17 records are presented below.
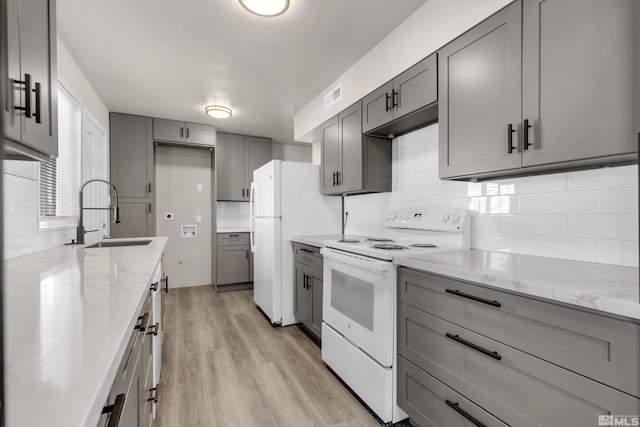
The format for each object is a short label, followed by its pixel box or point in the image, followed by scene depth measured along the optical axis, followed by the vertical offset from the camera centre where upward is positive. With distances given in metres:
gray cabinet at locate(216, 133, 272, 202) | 4.79 +0.80
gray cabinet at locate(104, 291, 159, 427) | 0.68 -0.50
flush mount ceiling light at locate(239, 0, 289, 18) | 1.86 +1.27
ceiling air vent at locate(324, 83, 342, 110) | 2.99 +1.18
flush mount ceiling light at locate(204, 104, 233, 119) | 3.60 +1.21
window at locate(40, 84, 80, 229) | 2.21 +0.29
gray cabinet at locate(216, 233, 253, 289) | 4.57 -0.71
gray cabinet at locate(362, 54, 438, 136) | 1.92 +0.81
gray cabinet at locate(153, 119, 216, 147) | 4.28 +1.15
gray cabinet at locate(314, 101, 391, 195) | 2.64 +0.50
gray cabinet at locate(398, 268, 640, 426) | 0.92 -0.54
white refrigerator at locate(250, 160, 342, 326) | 3.17 -0.07
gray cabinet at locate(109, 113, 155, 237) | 4.02 +0.55
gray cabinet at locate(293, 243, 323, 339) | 2.67 -0.70
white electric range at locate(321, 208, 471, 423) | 1.74 -0.55
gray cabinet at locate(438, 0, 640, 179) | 1.13 +0.55
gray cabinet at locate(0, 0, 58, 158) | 0.98 +0.48
